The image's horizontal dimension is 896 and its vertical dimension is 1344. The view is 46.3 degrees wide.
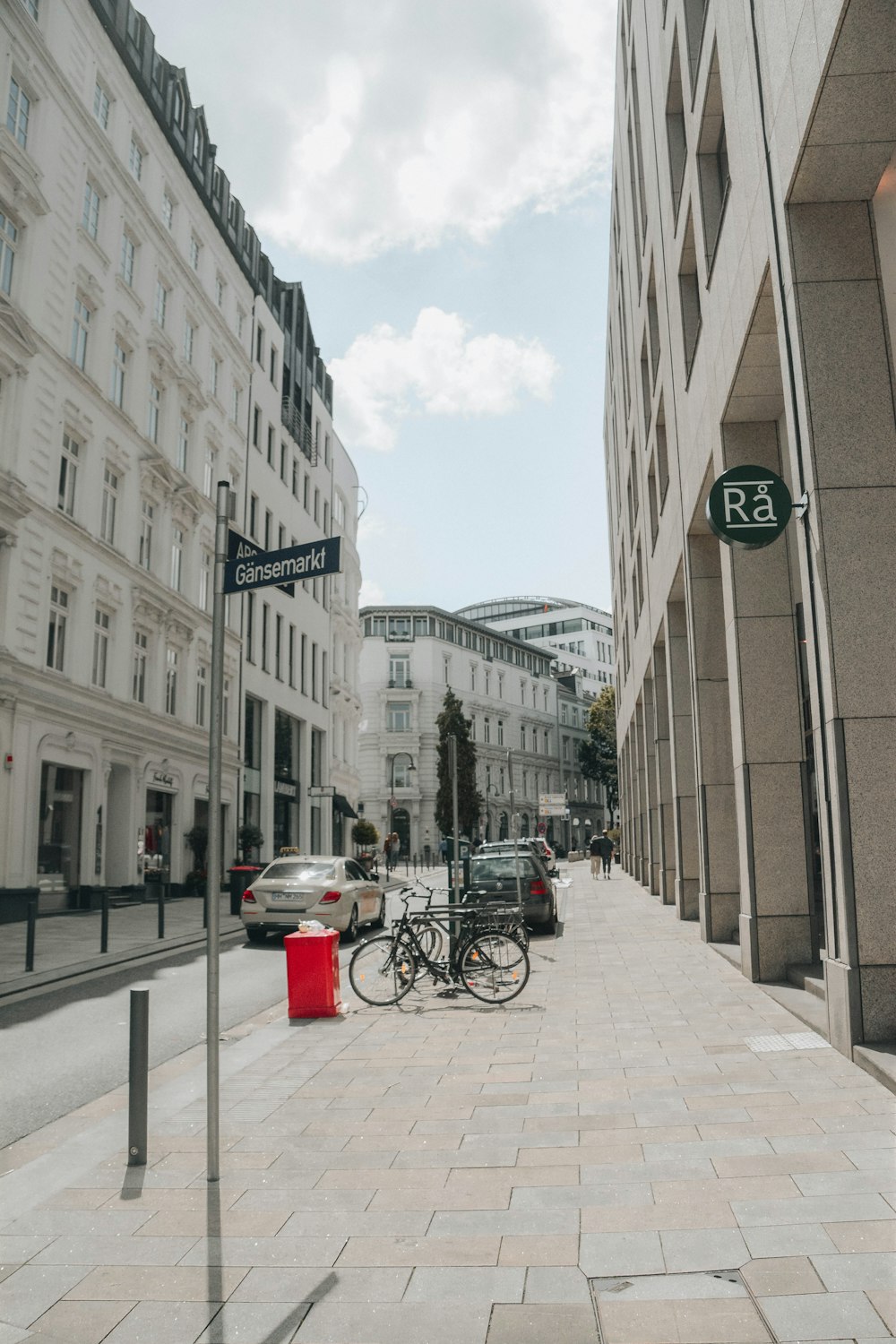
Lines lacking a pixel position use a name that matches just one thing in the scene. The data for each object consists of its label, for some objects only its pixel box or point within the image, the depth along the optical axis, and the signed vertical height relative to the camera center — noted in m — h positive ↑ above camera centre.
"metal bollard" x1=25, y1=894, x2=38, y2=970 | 12.89 -0.97
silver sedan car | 17.00 -0.76
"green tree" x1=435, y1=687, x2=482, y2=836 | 80.19 +6.66
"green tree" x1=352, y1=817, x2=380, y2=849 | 49.06 +0.79
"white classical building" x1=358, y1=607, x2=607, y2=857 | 83.69 +11.72
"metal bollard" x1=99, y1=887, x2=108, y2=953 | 15.10 -1.10
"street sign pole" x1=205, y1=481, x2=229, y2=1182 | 5.12 -0.42
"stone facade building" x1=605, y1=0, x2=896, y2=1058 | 7.52 +3.83
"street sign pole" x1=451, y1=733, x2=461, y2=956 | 14.12 +0.30
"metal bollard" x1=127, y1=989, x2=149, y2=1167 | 5.55 -1.19
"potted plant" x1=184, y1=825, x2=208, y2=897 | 30.97 -0.27
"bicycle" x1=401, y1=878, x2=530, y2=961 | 10.77 -0.78
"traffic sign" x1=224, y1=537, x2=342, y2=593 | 5.55 +1.52
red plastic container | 10.07 -1.21
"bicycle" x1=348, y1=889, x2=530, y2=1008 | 10.64 -1.13
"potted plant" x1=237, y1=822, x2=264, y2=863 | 35.34 +0.41
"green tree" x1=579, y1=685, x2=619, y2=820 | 90.12 +9.27
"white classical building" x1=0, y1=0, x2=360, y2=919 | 22.64 +10.51
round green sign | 8.92 +2.85
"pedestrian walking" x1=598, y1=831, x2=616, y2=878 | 39.47 -0.13
